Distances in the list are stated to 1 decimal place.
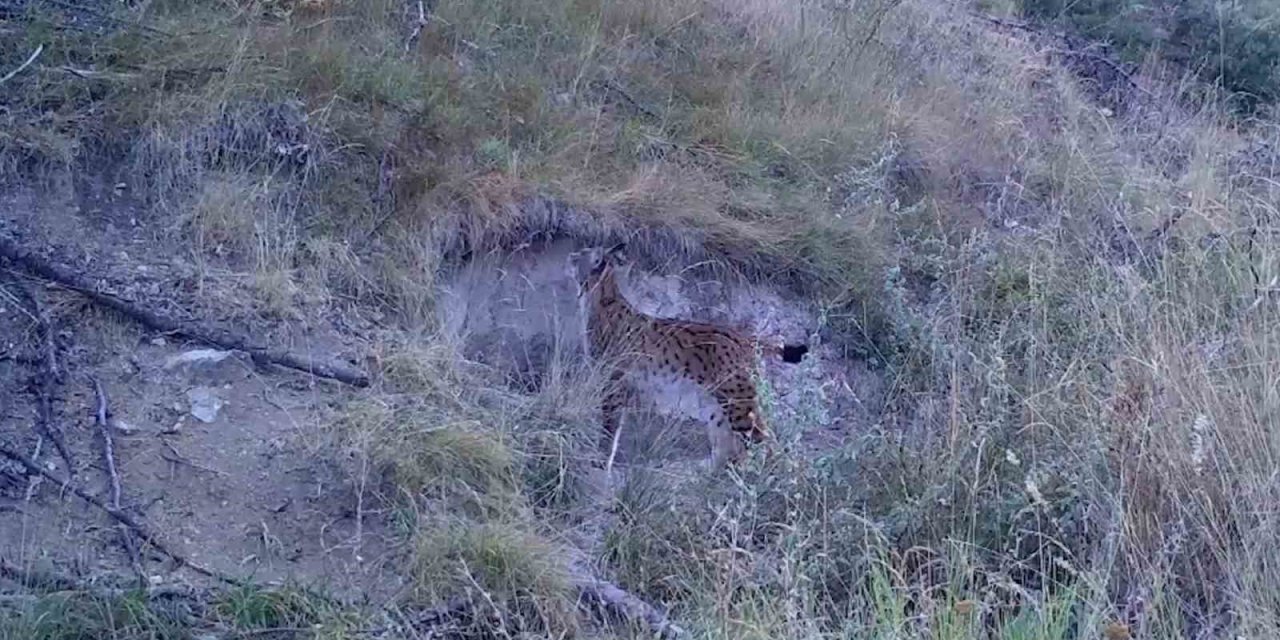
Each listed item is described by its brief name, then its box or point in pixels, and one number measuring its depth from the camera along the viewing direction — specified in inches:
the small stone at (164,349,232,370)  350.9
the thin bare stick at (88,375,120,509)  310.0
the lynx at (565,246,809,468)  403.2
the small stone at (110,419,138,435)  329.4
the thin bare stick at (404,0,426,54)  472.1
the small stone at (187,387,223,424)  339.9
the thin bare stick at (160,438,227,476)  324.5
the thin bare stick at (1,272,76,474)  320.5
